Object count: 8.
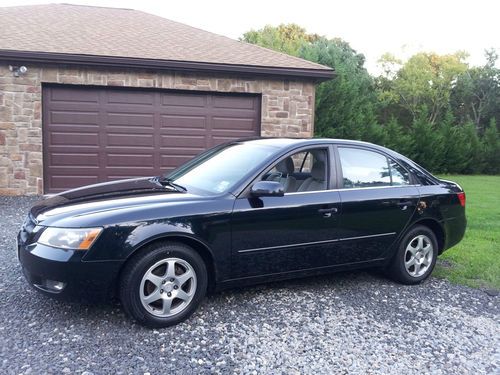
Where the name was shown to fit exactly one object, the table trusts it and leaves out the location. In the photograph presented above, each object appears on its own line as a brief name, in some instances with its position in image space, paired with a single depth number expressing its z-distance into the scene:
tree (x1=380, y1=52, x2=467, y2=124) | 40.59
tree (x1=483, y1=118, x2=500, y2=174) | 23.64
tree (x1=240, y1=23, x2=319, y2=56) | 35.38
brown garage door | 10.30
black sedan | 3.59
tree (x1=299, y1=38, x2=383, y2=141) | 17.53
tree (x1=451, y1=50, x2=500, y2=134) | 37.72
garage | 10.01
